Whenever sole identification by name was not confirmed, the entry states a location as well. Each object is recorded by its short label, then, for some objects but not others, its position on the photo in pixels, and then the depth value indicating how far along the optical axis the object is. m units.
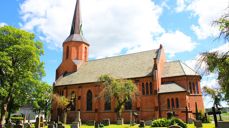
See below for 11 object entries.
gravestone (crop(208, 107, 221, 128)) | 17.67
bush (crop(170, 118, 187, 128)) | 18.61
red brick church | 32.72
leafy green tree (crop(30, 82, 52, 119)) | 30.01
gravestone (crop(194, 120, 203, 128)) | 20.12
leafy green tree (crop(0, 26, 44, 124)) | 27.86
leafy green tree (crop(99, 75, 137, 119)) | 31.77
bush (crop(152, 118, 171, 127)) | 19.77
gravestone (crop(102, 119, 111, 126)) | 29.66
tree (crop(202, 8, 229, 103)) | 11.62
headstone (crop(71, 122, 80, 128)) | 21.96
